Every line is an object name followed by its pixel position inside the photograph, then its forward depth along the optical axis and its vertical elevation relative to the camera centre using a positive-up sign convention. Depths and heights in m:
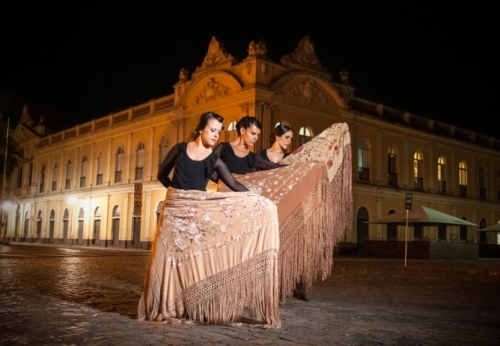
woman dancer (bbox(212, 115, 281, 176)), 5.92 +0.94
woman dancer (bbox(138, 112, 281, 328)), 4.48 -0.17
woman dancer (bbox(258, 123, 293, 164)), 6.64 +1.15
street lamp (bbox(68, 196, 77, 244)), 38.50 +2.07
